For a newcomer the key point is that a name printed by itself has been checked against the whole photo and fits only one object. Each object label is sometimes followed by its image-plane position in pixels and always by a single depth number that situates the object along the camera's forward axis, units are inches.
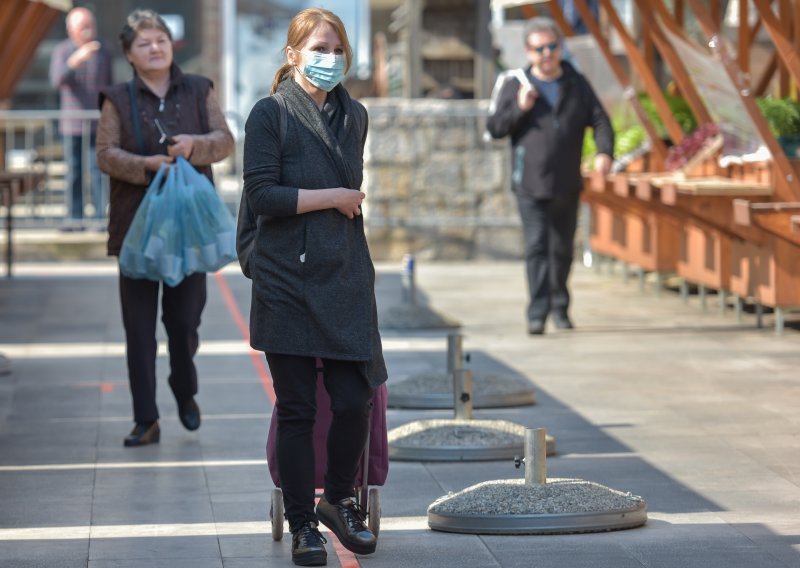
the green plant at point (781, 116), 870.4
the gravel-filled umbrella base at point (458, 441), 561.9
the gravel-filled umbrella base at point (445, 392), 666.8
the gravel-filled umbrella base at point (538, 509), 454.0
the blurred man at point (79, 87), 1348.4
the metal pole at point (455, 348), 634.2
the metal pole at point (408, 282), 911.0
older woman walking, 601.3
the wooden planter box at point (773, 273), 860.0
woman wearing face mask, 424.8
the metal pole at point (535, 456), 454.9
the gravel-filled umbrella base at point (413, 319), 936.3
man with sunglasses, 888.9
